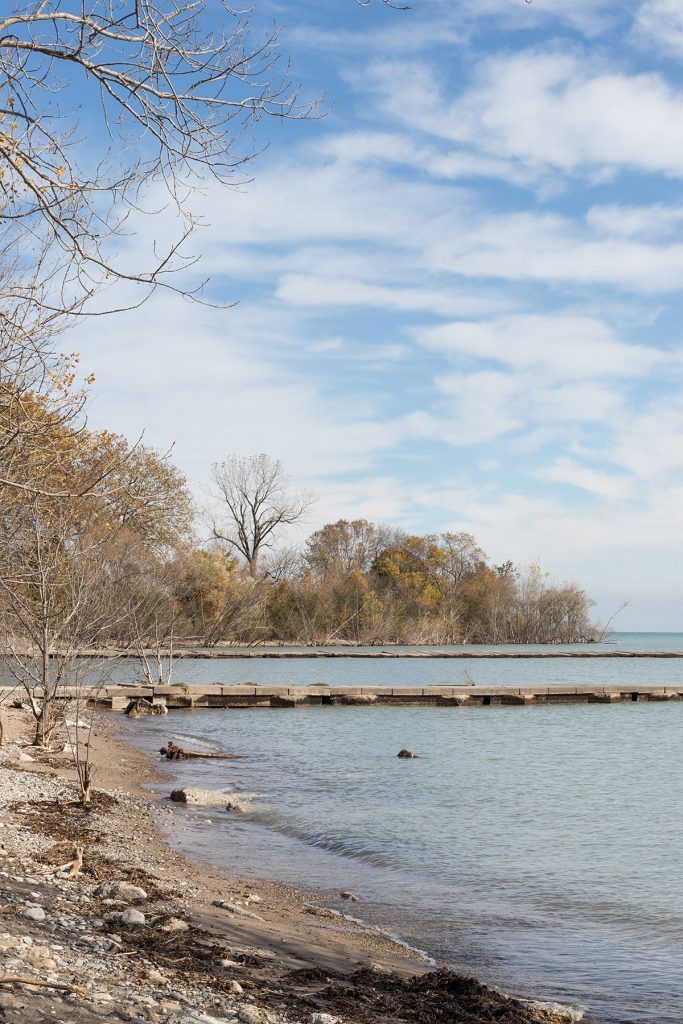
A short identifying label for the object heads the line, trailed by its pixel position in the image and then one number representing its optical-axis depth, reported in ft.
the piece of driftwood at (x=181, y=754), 62.54
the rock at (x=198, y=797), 46.42
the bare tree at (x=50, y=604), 41.09
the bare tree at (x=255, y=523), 223.92
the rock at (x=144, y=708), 91.39
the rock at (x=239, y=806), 45.70
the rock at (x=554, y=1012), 20.80
